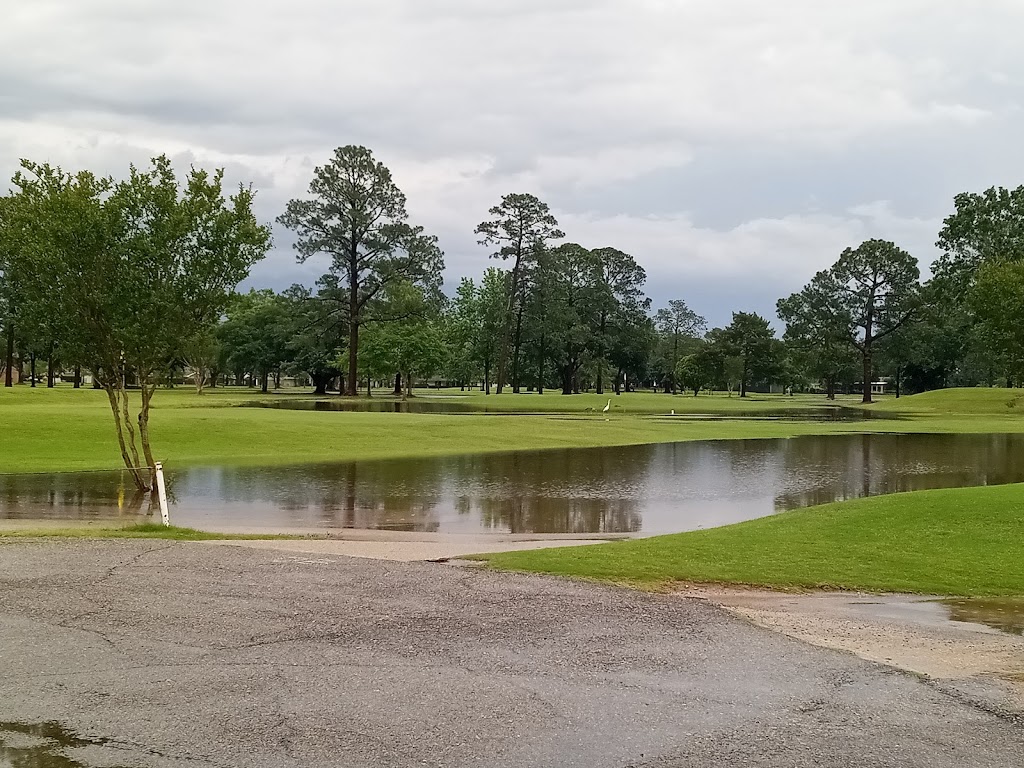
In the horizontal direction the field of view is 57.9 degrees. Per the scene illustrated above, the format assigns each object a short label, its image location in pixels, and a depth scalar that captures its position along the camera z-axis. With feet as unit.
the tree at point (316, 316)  256.93
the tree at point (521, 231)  306.96
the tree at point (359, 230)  245.65
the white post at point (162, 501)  55.83
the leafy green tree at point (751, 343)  403.13
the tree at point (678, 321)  600.97
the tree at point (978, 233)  250.16
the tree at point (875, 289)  301.43
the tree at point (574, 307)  328.49
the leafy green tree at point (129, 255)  66.54
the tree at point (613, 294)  359.25
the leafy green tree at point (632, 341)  370.32
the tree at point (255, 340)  343.46
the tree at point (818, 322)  309.63
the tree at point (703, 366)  404.57
